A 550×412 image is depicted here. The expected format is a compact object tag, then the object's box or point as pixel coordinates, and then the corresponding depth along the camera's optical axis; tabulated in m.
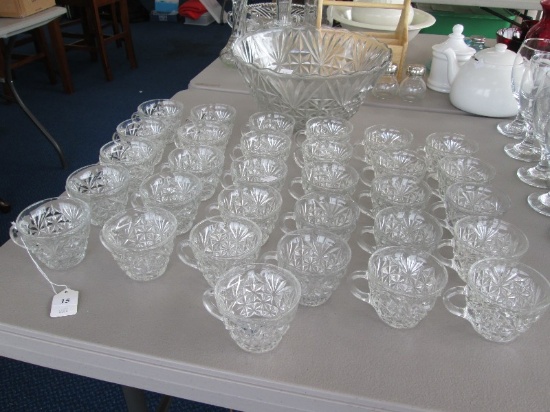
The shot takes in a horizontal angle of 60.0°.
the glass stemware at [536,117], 0.76
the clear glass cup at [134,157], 0.72
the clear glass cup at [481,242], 0.57
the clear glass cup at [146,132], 0.78
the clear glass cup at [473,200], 0.66
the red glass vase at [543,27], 1.06
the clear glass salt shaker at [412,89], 1.05
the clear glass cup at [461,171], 0.72
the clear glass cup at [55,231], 0.56
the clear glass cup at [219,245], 0.55
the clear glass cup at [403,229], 0.60
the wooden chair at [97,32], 2.49
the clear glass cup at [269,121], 0.87
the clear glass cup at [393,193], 0.66
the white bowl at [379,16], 1.21
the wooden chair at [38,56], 2.29
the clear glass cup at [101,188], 0.65
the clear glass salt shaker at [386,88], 1.07
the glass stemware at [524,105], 0.81
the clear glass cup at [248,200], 0.67
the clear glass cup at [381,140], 0.81
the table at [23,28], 1.50
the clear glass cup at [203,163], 0.71
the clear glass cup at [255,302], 0.47
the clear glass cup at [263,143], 0.79
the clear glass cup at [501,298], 0.48
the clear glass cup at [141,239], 0.55
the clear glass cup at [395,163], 0.75
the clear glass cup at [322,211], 0.64
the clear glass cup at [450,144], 0.82
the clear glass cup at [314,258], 0.53
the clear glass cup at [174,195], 0.63
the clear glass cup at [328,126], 0.85
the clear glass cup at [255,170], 0.72
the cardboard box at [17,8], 1.59
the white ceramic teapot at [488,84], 0.93
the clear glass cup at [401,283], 0.50
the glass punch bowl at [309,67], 0.80
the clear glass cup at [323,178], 0.71
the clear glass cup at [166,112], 0.86
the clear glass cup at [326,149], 0.78
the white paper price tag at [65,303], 0.52
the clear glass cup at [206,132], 0.81
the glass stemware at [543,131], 0.71
